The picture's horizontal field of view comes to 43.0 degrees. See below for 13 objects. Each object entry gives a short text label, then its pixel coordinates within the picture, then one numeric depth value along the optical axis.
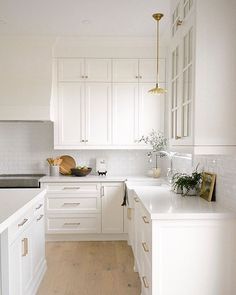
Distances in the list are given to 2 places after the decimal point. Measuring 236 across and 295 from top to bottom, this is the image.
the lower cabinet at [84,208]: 3.92
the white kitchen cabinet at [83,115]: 4.05
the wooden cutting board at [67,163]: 4.40
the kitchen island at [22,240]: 1.86
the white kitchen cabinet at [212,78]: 1.84
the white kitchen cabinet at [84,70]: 4.04
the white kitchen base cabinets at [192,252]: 1.97
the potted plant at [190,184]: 2.64
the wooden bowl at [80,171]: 4.11
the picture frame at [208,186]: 2.36
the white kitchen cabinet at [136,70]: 4.07
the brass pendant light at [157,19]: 2.93
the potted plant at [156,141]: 4.02
